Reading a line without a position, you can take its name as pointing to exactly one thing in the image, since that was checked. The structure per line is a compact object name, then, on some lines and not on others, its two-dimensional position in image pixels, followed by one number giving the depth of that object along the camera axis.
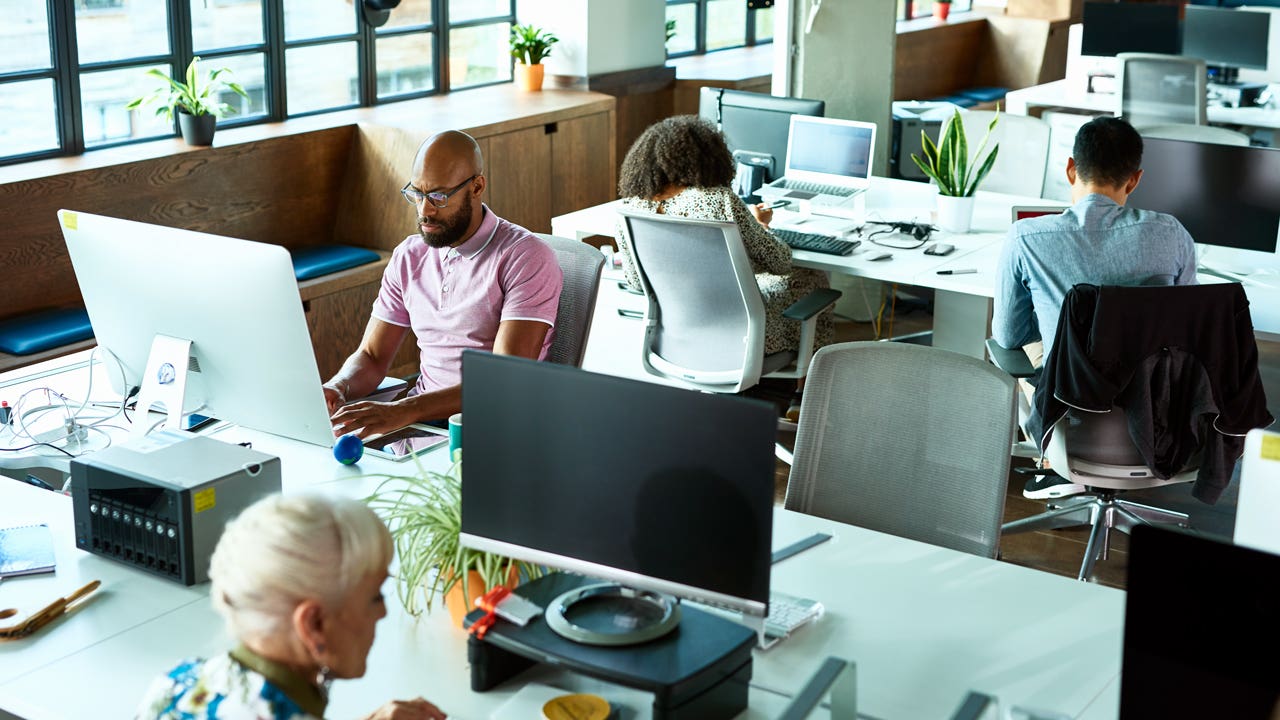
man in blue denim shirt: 3.47
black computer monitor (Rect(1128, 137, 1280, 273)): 4.05
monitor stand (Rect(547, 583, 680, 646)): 1.83
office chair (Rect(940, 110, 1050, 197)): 5.28
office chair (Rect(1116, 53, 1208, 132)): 6.66
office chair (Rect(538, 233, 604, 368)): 3.19
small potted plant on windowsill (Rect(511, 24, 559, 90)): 6.70
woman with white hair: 1.49
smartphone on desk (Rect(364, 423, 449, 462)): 2.85
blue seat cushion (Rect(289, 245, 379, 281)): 5.25
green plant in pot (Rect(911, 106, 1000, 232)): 4.66
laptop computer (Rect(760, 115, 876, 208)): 5.00
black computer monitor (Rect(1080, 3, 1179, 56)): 8.04
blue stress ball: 2.63
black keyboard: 4.40
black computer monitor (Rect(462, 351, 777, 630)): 1.78
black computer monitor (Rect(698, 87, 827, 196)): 5.29
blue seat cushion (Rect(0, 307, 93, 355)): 4.33
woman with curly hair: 4.13
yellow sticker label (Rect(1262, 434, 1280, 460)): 1.83
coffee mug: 2.49
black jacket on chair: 3.20
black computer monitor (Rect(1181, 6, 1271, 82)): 7.62
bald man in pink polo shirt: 3.07
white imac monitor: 2.44
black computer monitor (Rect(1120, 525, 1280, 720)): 1.36
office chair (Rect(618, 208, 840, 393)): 3.91
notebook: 2.24
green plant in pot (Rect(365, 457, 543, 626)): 2.03
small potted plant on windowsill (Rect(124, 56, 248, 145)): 5.14
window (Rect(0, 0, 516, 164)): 4.93
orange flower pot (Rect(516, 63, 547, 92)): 6.72
